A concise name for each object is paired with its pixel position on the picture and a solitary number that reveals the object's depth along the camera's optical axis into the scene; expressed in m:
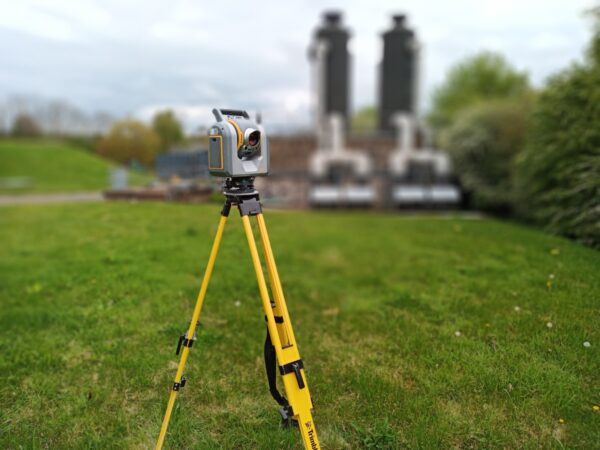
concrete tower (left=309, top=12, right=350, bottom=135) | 20.20
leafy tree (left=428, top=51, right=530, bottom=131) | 26.41
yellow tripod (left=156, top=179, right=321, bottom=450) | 2.44
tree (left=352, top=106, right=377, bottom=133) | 54.40
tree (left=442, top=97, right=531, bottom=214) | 13.27
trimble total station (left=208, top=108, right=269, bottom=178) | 2.41
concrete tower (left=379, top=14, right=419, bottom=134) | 20.27
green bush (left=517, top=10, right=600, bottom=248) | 4.34
